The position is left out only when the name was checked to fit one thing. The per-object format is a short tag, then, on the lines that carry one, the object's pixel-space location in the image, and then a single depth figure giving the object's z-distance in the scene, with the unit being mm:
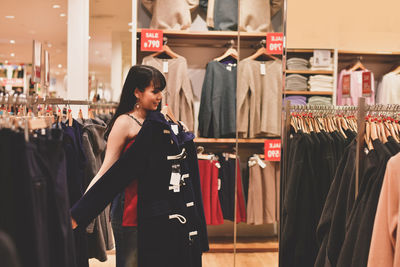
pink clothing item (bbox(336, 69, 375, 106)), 3016
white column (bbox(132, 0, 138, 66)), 3963
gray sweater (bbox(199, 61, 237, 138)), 4008
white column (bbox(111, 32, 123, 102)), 5507
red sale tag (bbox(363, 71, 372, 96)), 2432
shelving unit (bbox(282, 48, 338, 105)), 3066
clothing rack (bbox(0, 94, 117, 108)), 1621
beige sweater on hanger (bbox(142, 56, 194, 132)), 3973
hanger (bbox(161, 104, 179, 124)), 2357
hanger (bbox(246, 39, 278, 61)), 3723
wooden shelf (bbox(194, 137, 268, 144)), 4016
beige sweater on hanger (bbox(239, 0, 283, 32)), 3586
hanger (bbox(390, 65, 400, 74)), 3093
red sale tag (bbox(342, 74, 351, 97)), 2662
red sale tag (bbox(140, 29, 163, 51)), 3947
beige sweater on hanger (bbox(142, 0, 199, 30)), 4012
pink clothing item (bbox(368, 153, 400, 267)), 1550
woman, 2096
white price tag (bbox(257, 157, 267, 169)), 3619
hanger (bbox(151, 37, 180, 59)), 4020
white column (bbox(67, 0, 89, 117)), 3990
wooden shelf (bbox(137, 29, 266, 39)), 3890
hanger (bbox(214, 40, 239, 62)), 4090
